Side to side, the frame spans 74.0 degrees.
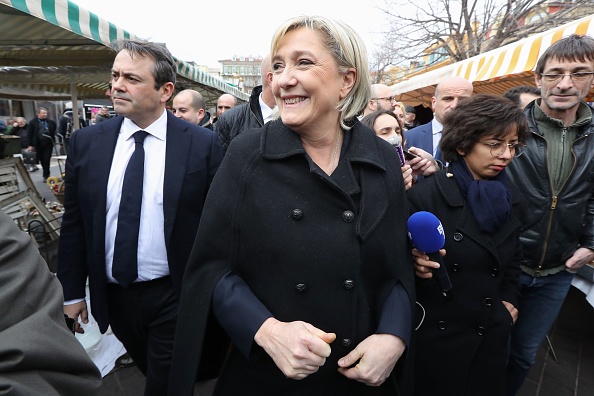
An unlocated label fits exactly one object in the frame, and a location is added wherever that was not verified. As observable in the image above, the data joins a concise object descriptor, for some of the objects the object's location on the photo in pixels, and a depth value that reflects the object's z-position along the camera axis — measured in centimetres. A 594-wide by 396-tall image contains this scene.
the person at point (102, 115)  1011
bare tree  1535
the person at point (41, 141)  1164
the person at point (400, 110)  458
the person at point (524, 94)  346
